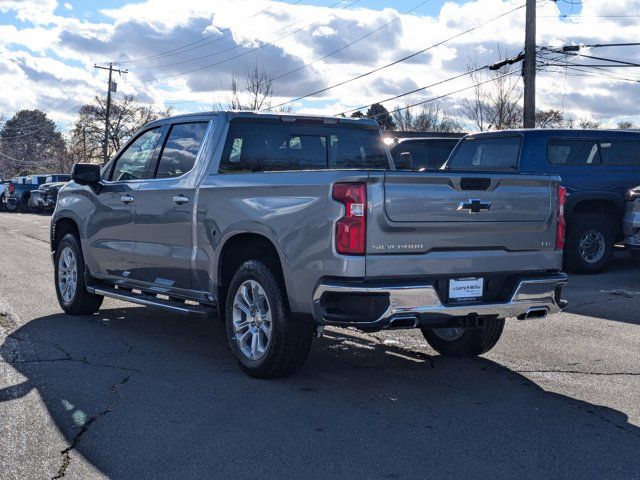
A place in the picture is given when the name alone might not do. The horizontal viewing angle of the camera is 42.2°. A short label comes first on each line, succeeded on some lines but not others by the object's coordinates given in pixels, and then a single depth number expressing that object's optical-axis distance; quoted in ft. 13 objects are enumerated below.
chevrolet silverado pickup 17.21
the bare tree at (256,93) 161.38
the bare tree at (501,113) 137.69
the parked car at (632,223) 37.99
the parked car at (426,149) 53.26
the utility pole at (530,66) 69.00
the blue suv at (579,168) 39.50
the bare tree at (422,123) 181.06
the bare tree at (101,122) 248.11
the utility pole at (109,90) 208.22
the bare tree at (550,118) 179.11
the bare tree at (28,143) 378.32
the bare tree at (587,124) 181.96
